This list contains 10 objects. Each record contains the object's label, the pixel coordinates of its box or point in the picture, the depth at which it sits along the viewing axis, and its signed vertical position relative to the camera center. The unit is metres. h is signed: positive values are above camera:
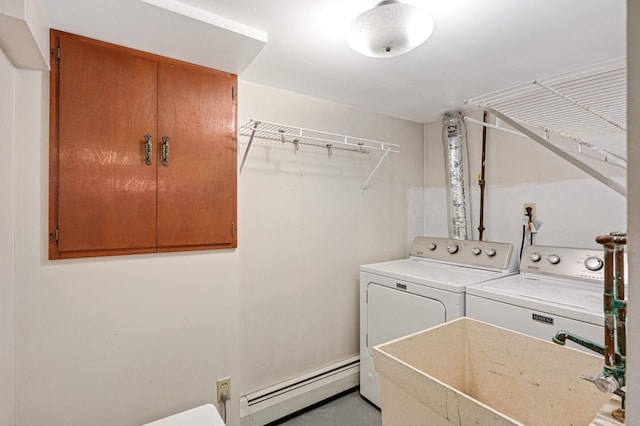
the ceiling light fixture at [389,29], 1.26 +0.78
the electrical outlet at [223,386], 1.82 -1.00
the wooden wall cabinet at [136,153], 1.43 +0.31
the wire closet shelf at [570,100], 1.00 +0.44
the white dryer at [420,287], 1.92 -0.48
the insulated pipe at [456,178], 2.60 +0.30
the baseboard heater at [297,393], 2.07 -1.28
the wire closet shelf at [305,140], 2.07 +0.55
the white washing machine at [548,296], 1.40 -0.42
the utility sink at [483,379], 0.70 -0.46
